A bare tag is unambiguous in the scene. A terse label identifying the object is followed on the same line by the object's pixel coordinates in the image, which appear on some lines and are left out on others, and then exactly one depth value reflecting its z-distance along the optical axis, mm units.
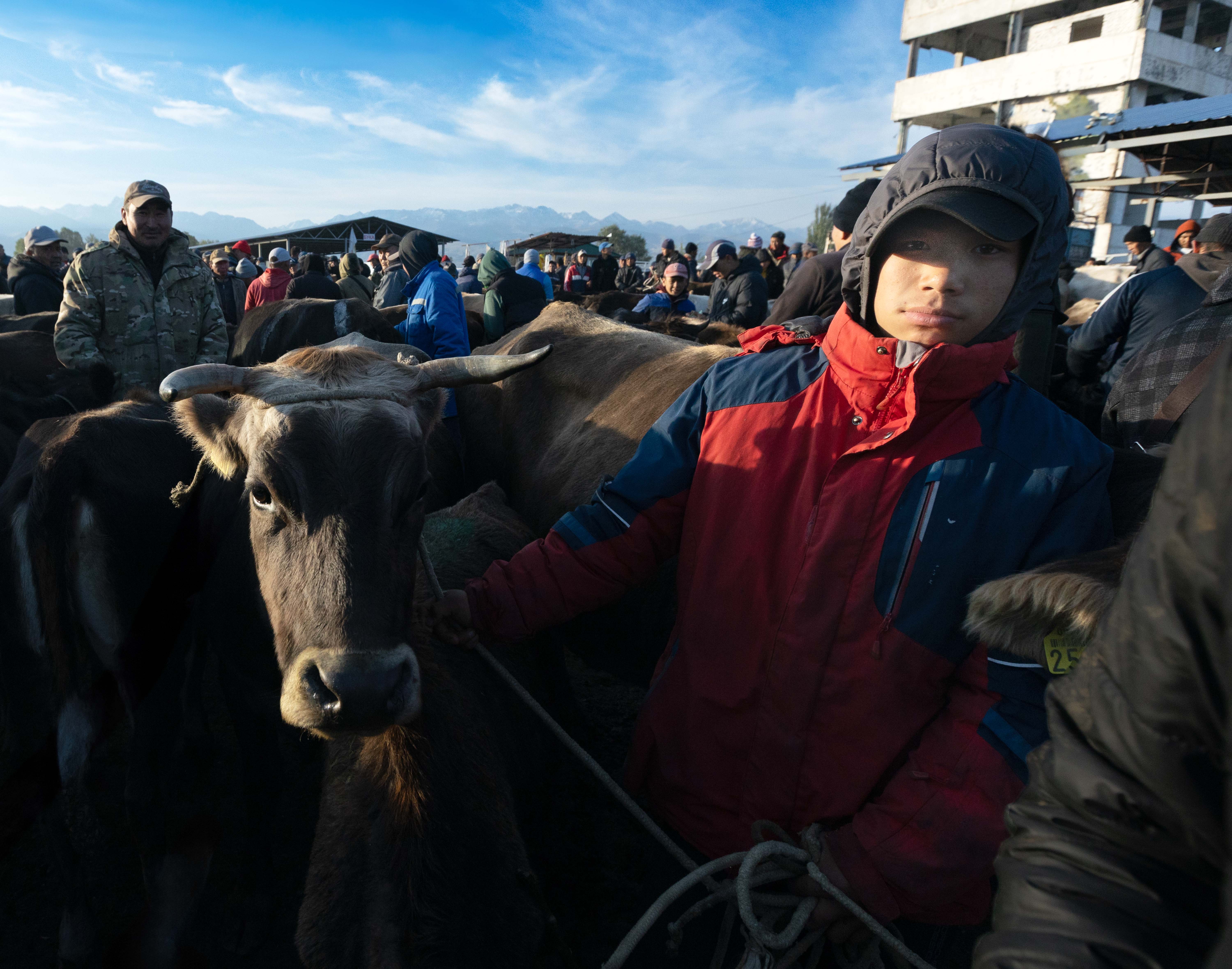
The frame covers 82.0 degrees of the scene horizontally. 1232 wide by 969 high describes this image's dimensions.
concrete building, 32500
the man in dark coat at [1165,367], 2658
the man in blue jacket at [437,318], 5176
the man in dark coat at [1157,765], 676
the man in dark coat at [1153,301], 4102
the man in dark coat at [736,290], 7594
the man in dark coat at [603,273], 18062
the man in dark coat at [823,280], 4273
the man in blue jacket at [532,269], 9383
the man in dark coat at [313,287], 9305
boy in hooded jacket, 1423
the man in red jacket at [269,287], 10367
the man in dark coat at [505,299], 7801
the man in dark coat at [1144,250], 7445
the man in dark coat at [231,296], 11664
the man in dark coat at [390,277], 8188
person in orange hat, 8961
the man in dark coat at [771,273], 11344
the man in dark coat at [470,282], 12047
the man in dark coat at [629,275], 20656
